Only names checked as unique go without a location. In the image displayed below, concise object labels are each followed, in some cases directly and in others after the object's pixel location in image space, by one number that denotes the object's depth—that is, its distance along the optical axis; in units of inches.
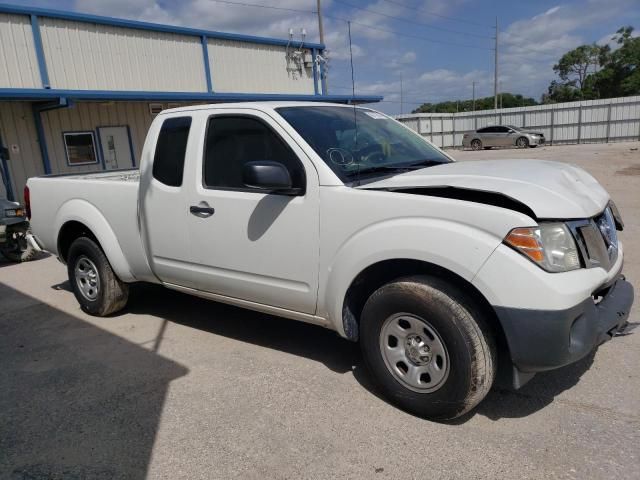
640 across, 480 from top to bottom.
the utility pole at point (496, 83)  1943.9
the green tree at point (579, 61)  2353.6
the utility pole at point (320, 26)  1141.1
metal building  505.7
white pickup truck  106.6
